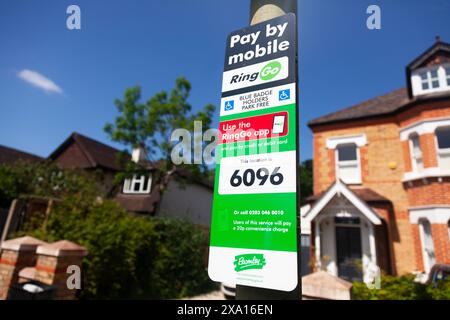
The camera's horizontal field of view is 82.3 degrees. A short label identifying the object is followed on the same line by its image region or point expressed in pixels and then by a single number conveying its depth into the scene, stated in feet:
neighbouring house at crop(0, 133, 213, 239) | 60.29
